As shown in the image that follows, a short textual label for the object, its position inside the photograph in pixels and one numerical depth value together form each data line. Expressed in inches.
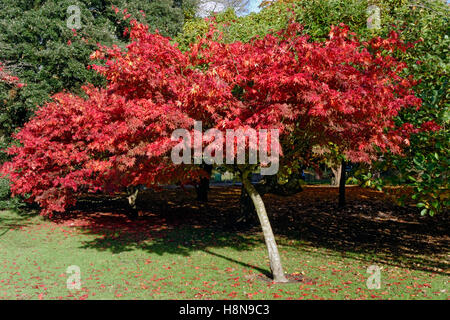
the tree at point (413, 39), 346.0
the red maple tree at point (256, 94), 308.2
